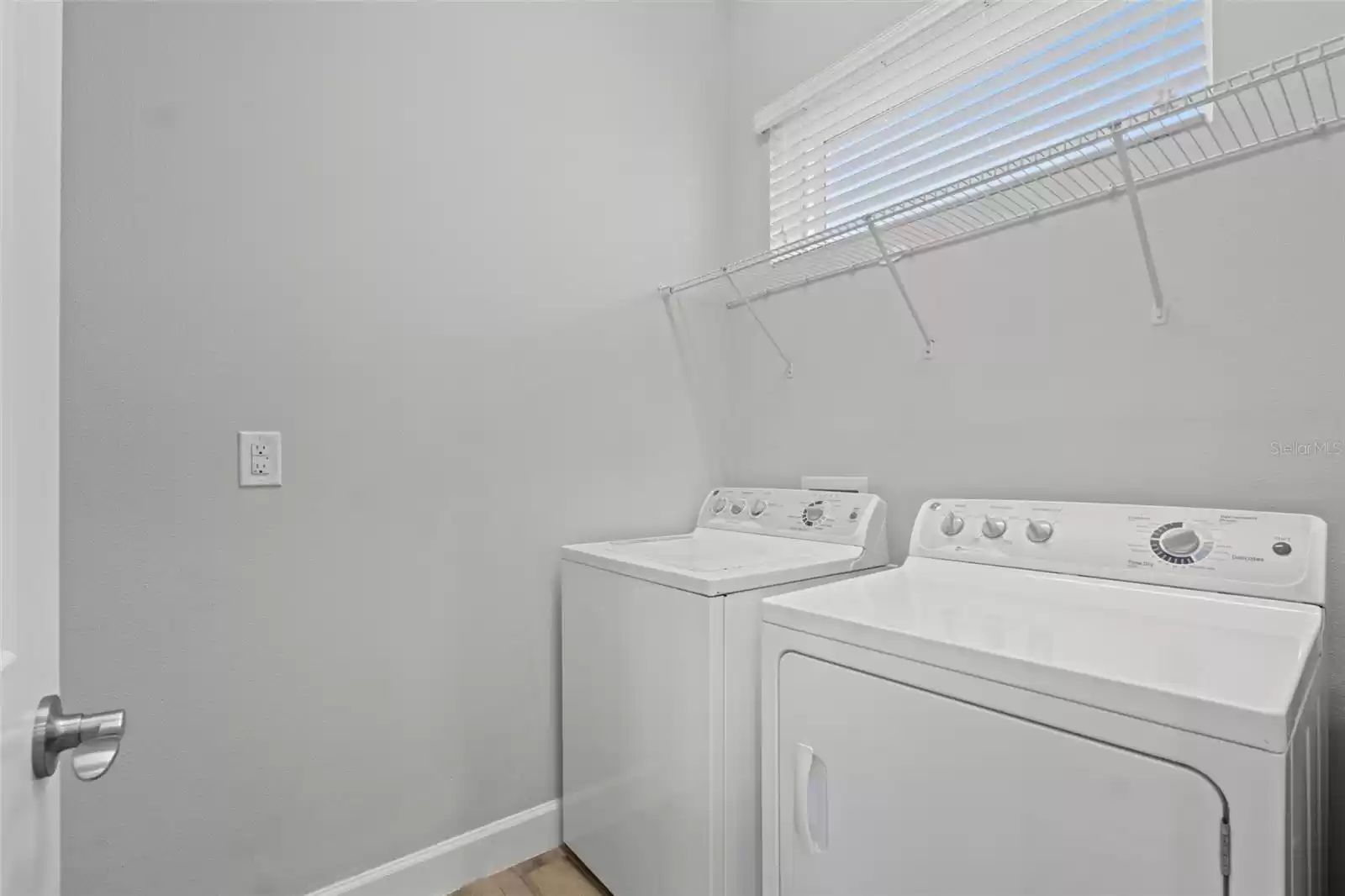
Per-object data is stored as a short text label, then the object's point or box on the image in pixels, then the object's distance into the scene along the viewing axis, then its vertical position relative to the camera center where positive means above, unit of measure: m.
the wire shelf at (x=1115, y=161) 1.06 +0.58
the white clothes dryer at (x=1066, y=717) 0.65 -0.33
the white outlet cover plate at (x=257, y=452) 1.33 +0.00
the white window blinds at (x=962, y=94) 1.28 +0.89
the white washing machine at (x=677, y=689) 1.25 -0.53
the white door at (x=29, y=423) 0.43 +0.02
